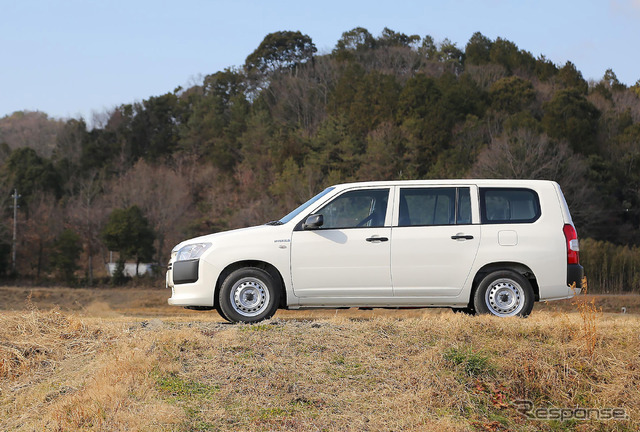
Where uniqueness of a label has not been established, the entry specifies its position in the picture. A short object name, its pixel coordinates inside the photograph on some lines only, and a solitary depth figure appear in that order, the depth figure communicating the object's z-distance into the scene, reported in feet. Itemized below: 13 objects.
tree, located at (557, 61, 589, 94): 288.92
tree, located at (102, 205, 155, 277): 188.14
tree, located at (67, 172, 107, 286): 217.15
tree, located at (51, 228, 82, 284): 180.65
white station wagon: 32.99
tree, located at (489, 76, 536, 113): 253.65
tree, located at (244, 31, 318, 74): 361.10
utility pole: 188.31
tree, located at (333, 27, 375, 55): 363.56
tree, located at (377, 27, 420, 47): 373.65
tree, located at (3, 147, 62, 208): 244.01
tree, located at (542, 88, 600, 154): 210.59
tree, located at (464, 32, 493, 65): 326.65
